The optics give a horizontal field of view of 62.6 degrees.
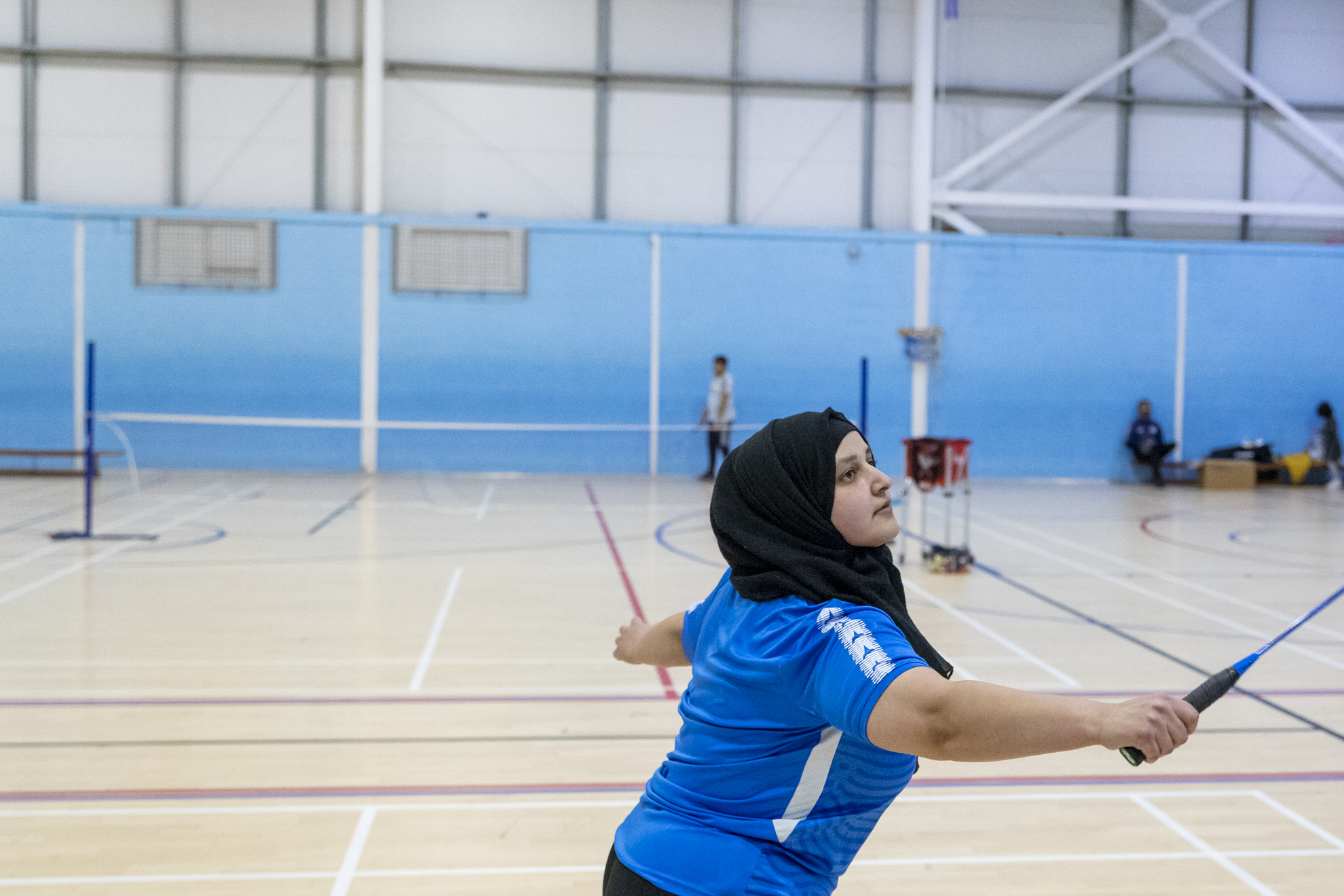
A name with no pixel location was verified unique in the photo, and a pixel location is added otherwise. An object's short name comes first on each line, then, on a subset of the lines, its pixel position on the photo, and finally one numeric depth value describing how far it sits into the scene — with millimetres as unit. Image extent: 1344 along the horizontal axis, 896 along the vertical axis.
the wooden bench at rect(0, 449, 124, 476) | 15375
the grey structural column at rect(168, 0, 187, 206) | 16359
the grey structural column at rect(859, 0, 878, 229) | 17656
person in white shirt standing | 16188
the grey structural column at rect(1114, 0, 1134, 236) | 17844
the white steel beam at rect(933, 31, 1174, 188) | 17438
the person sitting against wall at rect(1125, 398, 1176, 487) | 17250
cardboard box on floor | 17031
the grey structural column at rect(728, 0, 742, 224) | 17375
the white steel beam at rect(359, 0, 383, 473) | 16188
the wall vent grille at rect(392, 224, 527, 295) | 16609
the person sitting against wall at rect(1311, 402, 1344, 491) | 17578
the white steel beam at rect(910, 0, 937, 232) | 17297
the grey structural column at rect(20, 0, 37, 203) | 16109
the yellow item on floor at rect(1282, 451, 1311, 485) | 17469
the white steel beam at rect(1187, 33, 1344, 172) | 17609
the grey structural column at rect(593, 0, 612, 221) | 17062
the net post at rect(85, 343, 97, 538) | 9727
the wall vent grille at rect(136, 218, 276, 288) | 16172
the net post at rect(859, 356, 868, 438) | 10623
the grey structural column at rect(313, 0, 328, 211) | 16578
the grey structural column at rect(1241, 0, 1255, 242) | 17969
